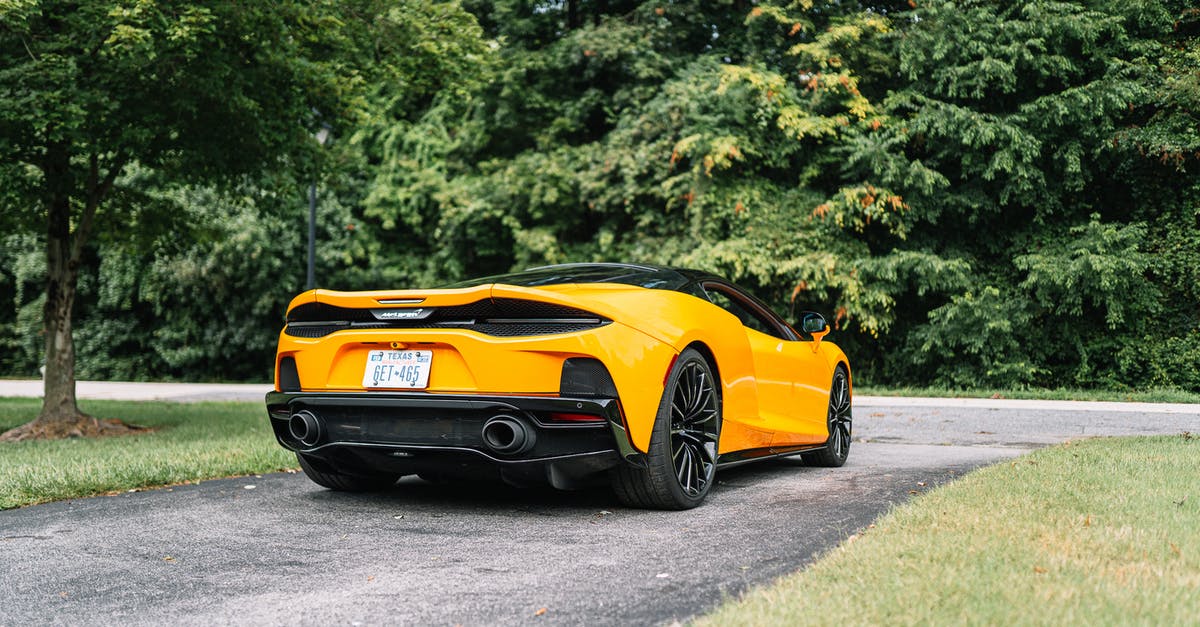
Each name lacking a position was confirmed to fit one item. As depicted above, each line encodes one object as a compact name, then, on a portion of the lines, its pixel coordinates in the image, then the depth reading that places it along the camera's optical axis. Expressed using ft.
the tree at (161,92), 27.66
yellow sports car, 14.99
